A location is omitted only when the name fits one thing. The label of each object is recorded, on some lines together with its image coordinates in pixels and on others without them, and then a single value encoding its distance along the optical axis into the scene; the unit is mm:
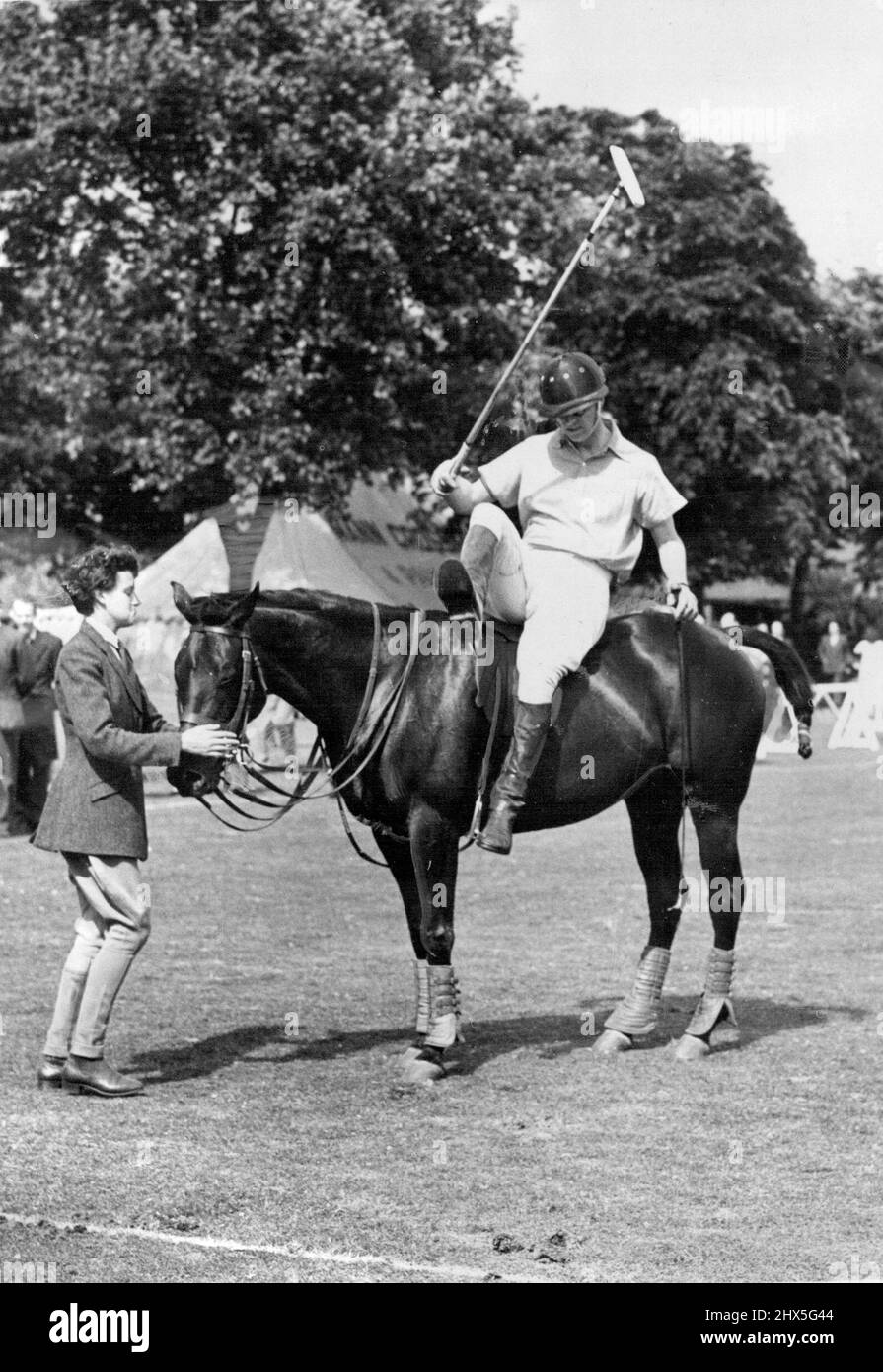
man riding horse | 9023
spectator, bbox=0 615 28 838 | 20953
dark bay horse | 8930
